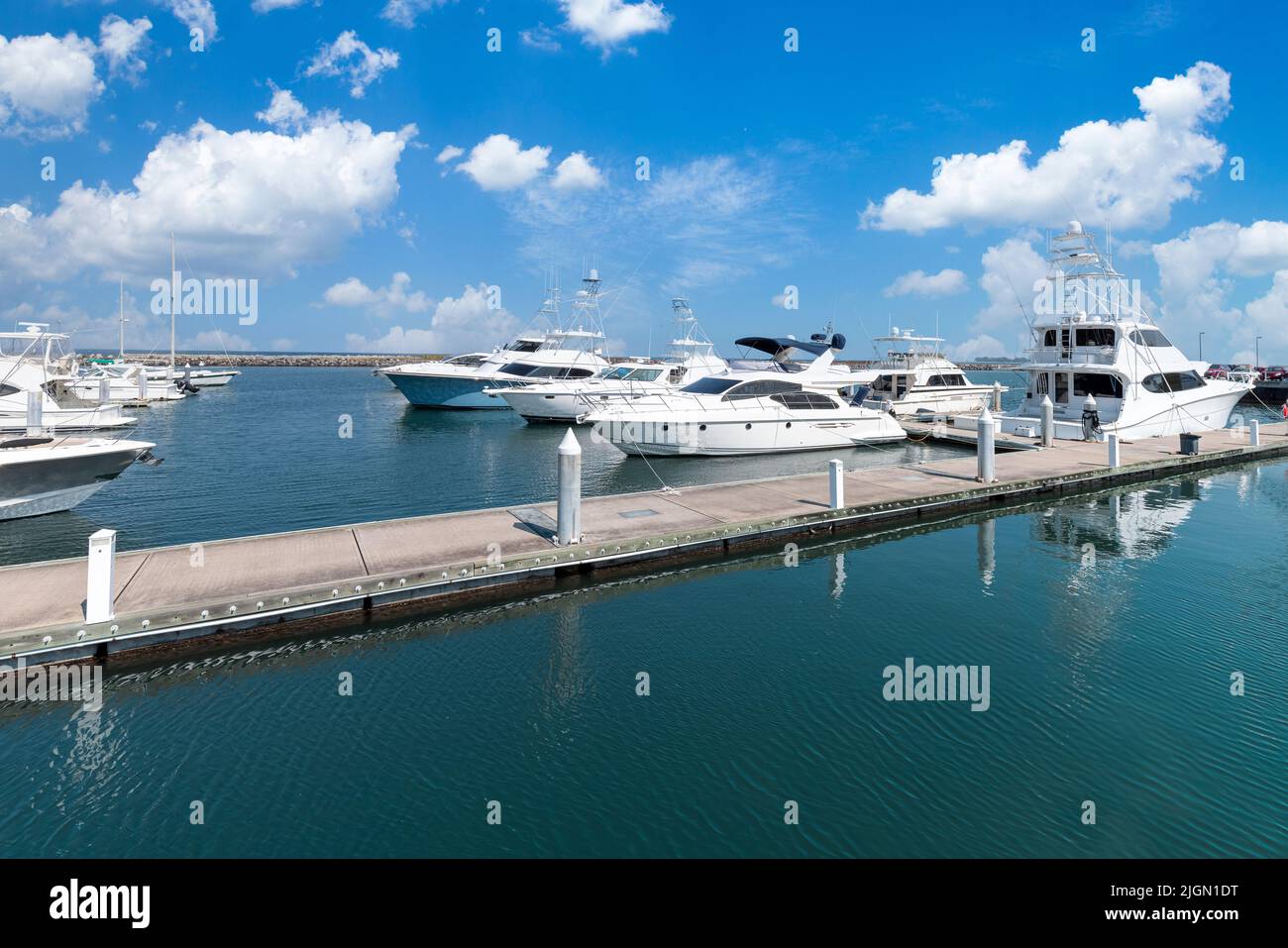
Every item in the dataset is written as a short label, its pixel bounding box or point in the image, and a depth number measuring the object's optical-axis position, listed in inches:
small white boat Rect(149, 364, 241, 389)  3021.7
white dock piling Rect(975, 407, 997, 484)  753.0
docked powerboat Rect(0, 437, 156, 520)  663.1
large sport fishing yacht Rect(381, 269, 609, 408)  1823.3
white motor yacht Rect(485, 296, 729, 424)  1560.9
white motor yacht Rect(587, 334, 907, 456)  1056.8
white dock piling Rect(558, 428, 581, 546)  492.4
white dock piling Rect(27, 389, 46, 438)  928.9
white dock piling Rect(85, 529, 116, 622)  352.2
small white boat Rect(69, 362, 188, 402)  2050.9
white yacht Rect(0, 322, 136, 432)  832.3
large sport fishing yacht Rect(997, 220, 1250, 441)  1104.8
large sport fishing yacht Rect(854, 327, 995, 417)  1449.3
